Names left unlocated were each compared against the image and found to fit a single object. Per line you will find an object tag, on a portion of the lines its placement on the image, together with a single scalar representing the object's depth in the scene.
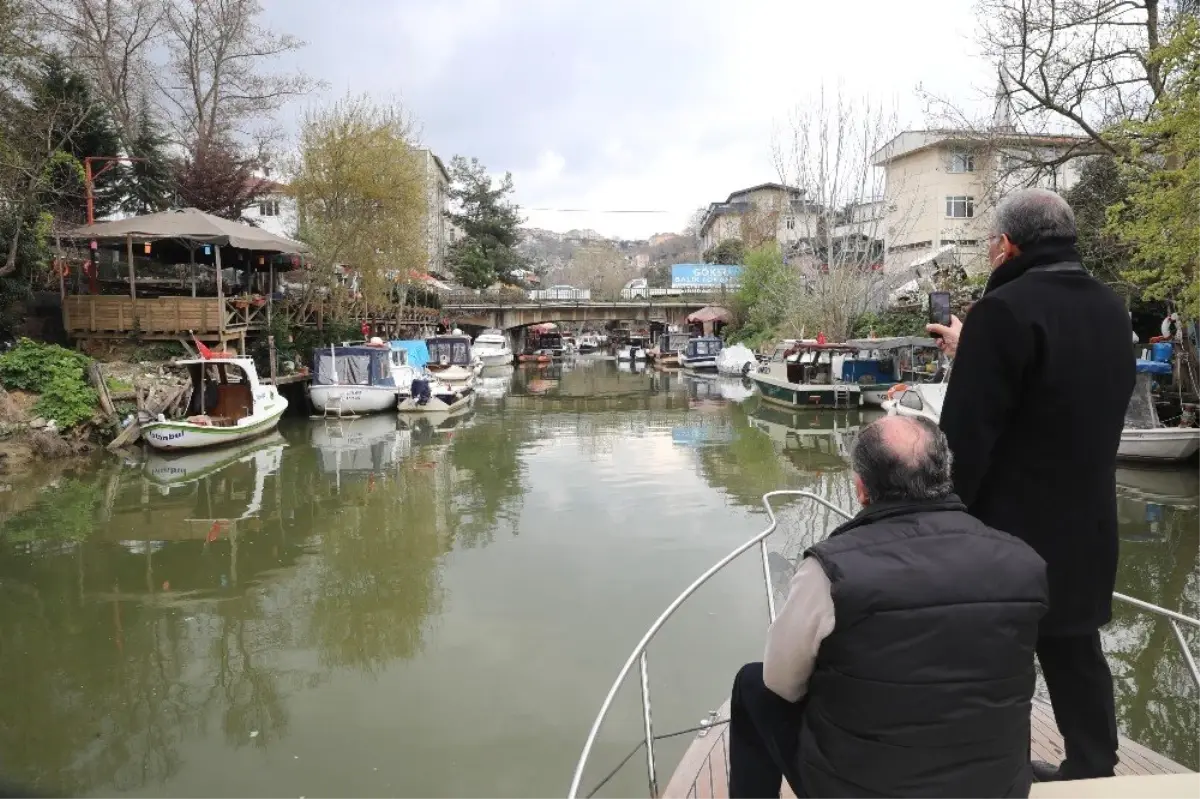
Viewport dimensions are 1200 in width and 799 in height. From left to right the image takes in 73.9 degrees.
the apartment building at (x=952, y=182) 15.90
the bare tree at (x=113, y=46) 24.69
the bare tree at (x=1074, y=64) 13.58
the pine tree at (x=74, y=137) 17.89
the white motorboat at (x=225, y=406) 14.89
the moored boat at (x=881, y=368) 21.16
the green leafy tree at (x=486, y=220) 56.47
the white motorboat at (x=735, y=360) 35.59
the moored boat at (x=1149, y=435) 12.06
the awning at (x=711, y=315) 45.16
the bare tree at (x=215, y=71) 27.83
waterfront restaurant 18.27
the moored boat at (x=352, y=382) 20.94
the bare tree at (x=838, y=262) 27.33
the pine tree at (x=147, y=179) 24.73
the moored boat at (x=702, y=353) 38.56
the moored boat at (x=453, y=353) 32.91
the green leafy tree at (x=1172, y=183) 8.86
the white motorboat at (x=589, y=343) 74.94
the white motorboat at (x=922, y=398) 12.84
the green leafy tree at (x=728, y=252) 53.99
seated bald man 1.61
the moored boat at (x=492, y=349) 43.47
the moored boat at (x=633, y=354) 54.42
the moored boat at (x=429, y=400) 22.25
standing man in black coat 2.18
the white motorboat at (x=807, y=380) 21.77
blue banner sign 50.89
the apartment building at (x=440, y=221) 52.83
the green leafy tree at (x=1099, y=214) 15.77
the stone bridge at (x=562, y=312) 49.31
